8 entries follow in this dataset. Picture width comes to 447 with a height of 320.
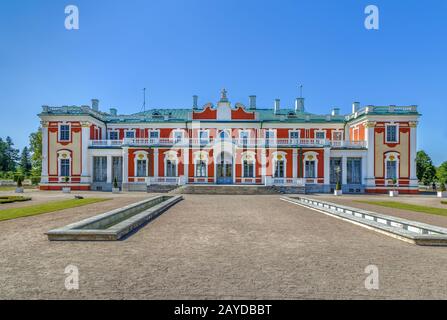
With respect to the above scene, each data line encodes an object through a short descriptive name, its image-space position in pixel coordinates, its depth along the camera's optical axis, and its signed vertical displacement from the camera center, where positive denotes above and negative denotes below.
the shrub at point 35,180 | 48.38 -2.53
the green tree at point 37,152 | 49.33 +1.65
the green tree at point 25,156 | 88.78 +1.82
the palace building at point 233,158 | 35.53 +0.59
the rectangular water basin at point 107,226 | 8.38 -1.86
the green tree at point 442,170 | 60.46 -1.27
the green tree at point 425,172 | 51.03 -1.34
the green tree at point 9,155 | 80.69 +2.04
